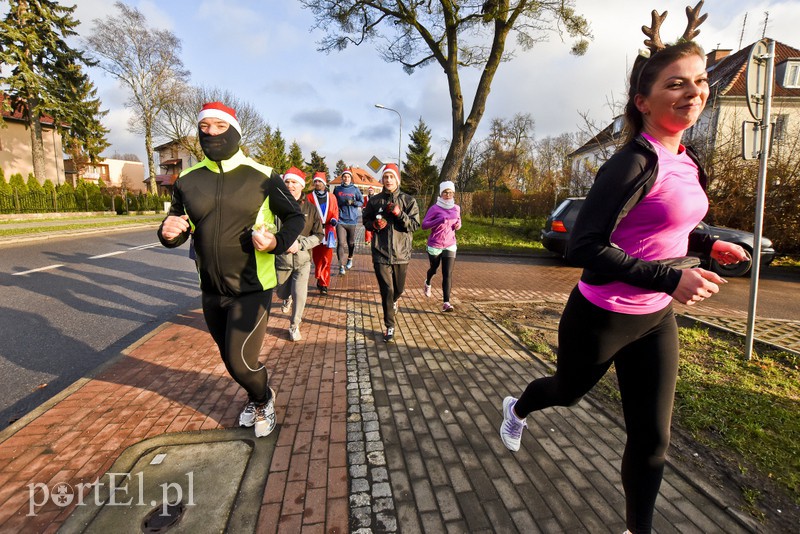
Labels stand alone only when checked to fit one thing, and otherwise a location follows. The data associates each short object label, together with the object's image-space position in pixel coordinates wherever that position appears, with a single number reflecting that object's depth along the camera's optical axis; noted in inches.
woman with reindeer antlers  59.6
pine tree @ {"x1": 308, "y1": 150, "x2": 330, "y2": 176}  2738.7
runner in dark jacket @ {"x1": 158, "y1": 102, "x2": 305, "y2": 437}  94.0
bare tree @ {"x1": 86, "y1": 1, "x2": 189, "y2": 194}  1139.9
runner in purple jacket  221.3
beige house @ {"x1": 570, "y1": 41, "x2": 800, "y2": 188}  478.8
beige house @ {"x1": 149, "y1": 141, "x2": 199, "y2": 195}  2334.6
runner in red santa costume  252.5
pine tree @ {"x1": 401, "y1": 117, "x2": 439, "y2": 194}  1761.8
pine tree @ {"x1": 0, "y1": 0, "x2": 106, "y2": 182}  792.9
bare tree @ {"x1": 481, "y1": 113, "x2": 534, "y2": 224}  1154.0
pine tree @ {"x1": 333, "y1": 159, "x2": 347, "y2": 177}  3528.5
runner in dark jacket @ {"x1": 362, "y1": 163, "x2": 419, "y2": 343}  177.5
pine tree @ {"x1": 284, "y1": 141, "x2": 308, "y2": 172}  2411.4
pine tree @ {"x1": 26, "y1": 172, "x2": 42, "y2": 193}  796.0
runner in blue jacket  320.2
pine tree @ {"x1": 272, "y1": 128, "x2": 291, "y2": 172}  2120.1
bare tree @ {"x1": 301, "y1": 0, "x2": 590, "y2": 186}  552.7
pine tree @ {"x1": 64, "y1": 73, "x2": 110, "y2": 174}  915.0
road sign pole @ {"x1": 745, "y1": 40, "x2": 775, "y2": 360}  153.3
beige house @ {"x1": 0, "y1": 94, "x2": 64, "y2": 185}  1026.7
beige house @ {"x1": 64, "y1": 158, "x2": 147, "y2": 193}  2100.1
